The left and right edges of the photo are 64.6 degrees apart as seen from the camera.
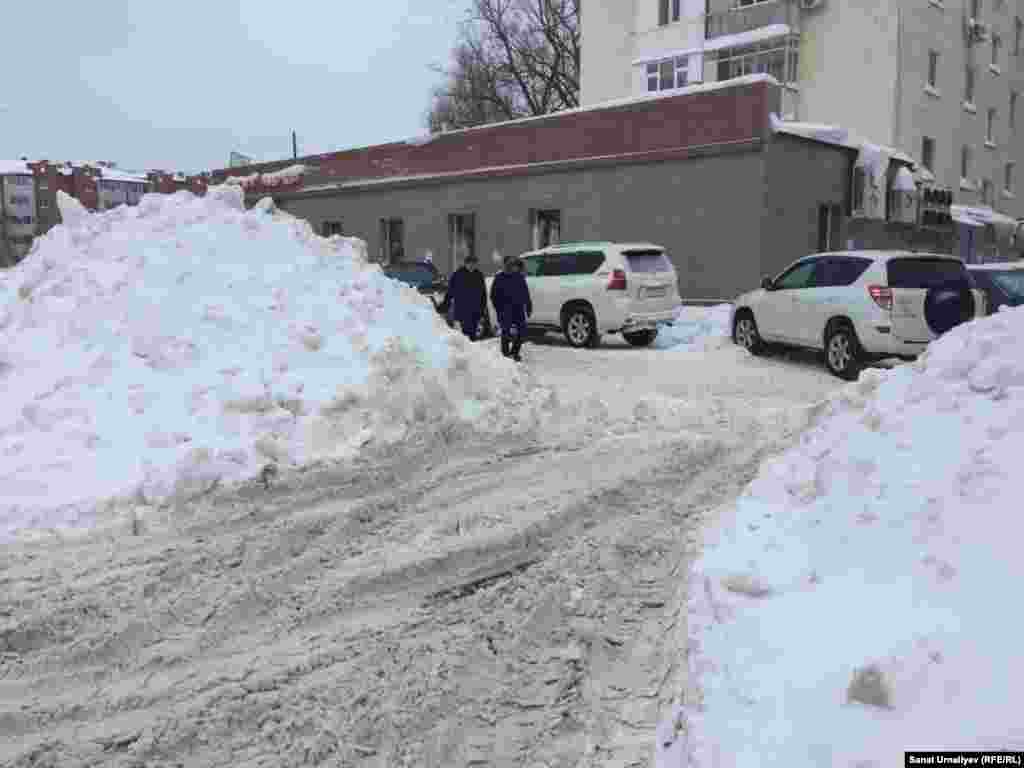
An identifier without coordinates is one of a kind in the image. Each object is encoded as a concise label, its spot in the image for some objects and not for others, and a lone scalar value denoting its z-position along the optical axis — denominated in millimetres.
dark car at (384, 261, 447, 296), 17453
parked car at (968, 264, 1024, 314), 11469
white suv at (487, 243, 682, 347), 14508
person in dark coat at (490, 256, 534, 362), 12320
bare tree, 42125
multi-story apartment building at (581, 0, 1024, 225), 27531
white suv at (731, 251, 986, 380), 11414
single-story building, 18031
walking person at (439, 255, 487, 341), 12648
